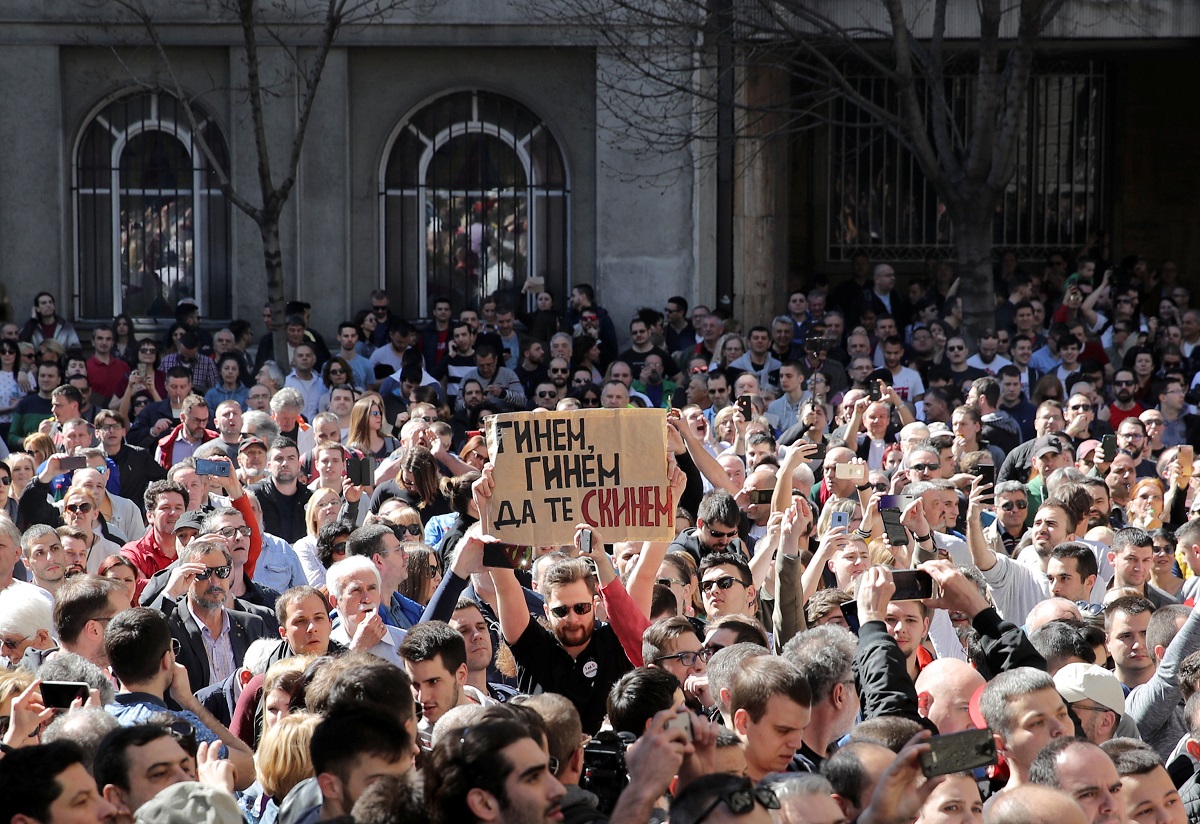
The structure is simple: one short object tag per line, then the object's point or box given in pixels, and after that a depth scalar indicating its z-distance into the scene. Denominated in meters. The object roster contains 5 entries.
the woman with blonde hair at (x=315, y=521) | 17.78
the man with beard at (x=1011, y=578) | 16.59
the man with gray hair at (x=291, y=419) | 25.03
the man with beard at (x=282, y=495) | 20.16
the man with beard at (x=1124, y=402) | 29.67
